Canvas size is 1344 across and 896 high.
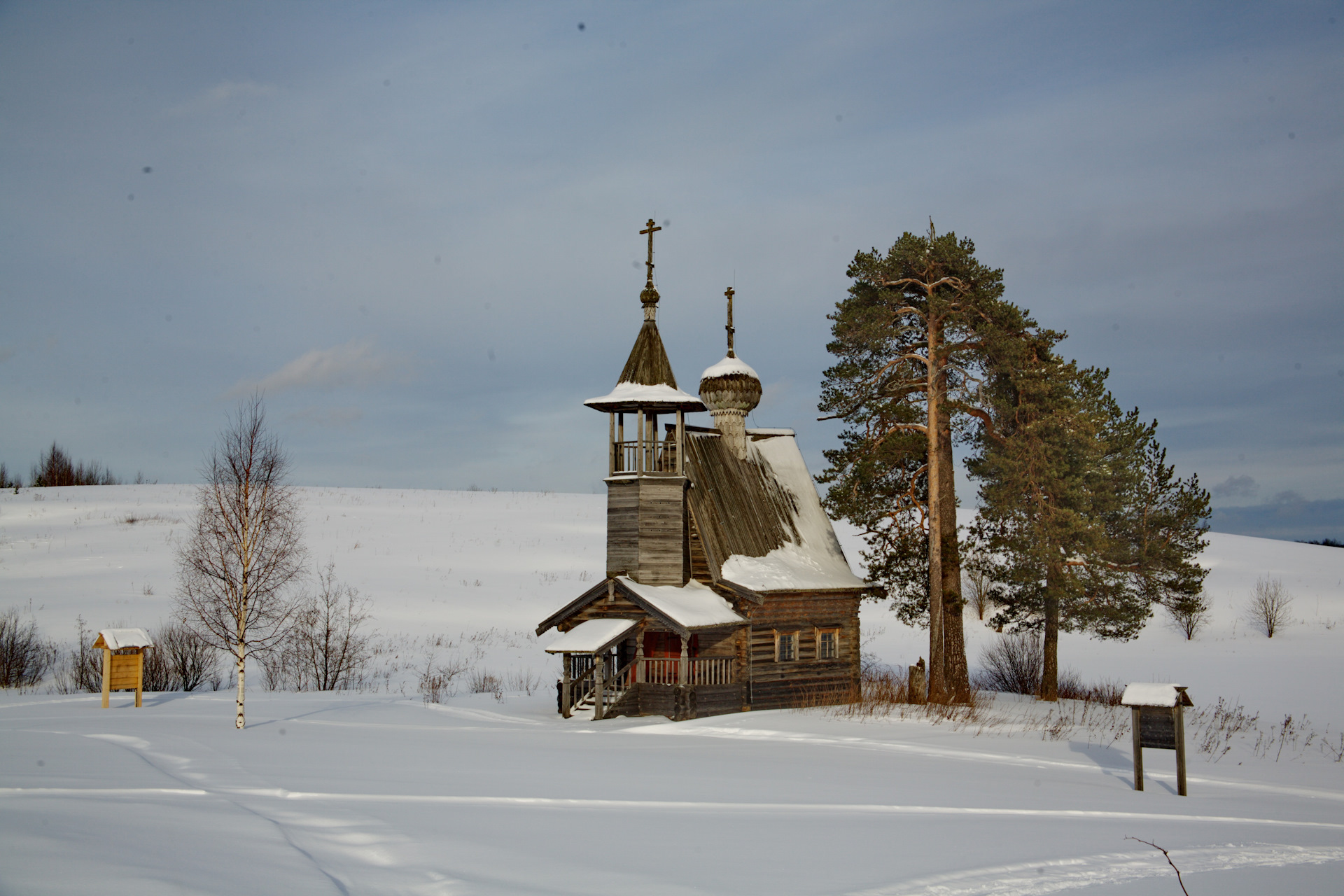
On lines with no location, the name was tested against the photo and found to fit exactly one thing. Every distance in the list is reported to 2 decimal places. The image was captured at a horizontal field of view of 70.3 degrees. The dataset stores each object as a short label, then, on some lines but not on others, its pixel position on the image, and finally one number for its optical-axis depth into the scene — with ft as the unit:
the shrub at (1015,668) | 110.93
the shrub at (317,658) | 106.22
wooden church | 80.23
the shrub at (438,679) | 93.12
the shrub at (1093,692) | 98.63
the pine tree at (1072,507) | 87.66
